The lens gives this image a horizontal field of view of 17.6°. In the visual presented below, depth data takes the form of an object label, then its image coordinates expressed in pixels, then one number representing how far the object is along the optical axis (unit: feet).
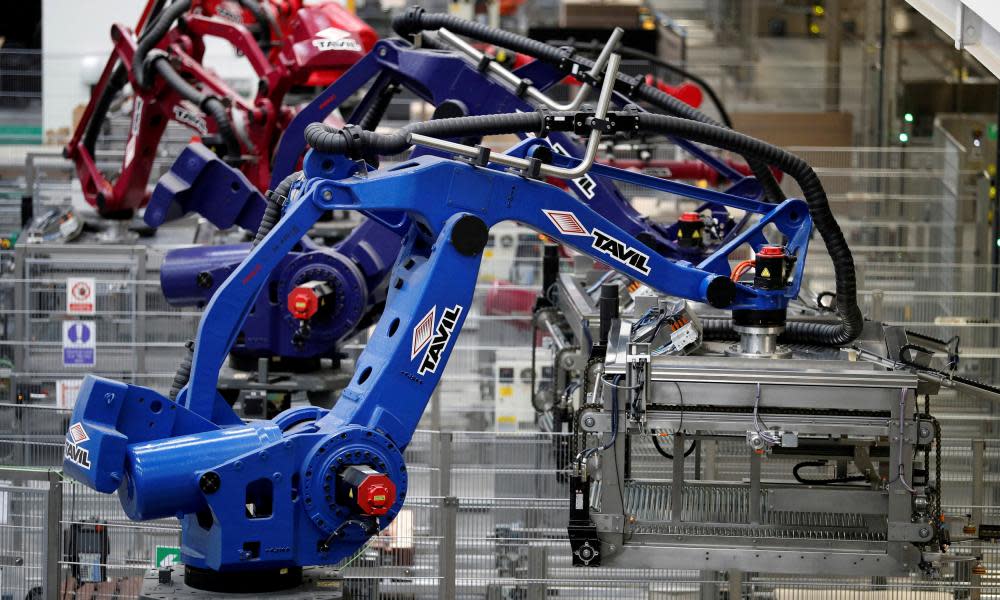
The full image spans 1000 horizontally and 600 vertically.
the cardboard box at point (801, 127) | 107.51
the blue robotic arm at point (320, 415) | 39.86
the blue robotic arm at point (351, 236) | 57.94
